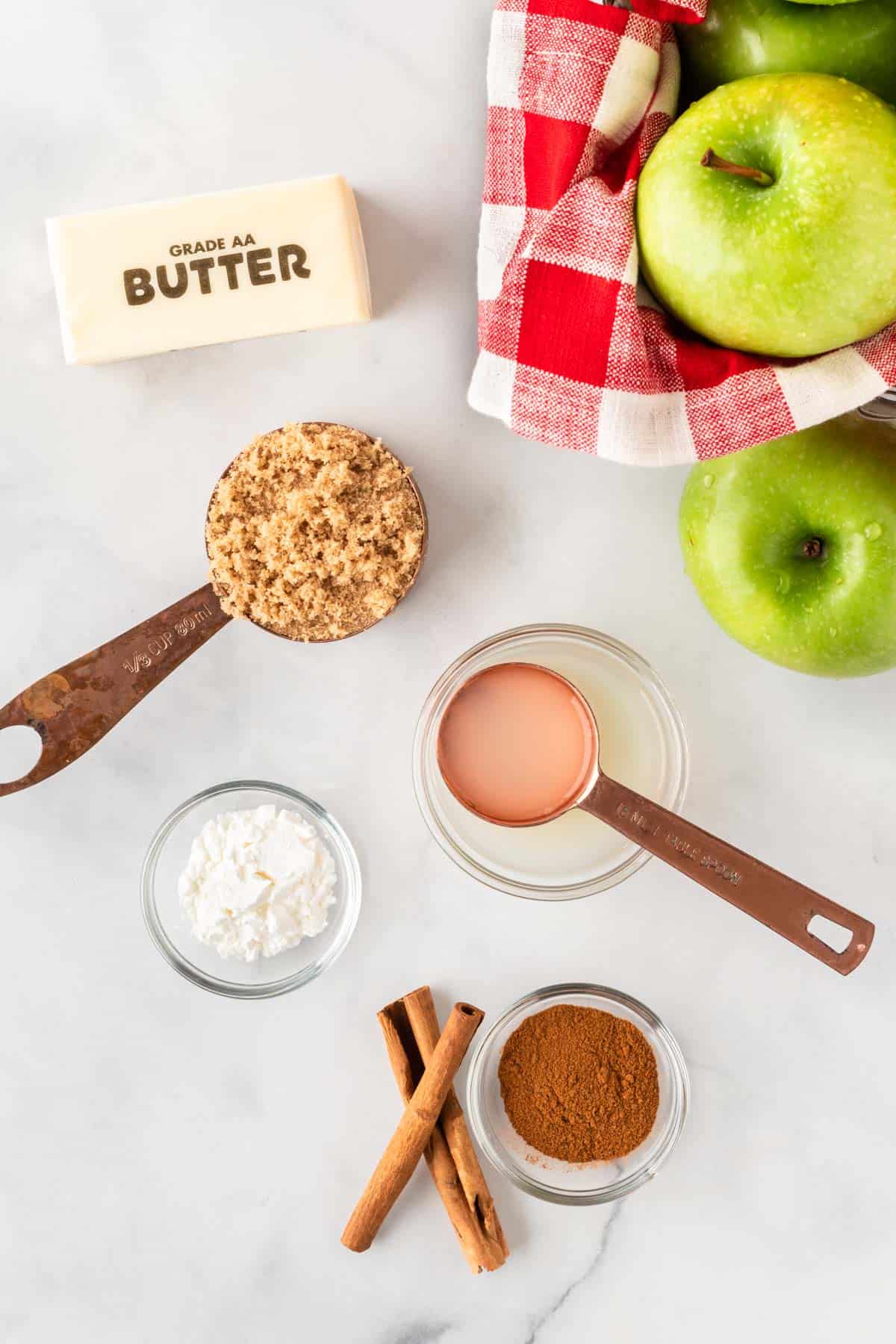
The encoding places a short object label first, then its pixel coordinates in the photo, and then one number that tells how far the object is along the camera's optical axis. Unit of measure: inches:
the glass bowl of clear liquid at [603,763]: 17.7
